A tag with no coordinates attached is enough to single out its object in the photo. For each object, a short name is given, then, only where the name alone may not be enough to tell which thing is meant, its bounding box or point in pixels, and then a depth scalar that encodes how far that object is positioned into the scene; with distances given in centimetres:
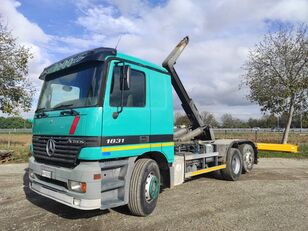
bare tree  1615
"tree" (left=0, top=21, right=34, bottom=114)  1539
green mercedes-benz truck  450
